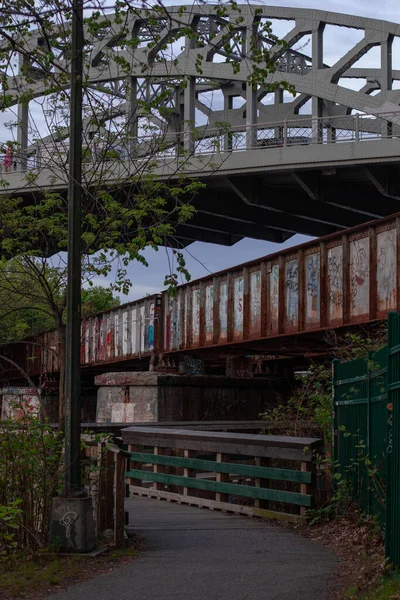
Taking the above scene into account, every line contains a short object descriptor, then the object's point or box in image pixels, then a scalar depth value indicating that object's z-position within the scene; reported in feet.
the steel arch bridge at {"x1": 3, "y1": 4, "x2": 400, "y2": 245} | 130.52
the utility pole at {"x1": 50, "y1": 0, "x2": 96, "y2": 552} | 31.60
